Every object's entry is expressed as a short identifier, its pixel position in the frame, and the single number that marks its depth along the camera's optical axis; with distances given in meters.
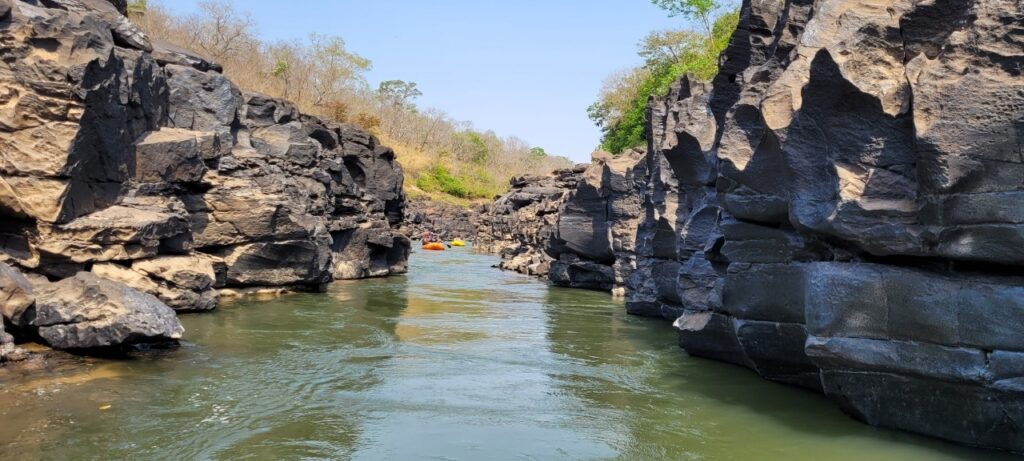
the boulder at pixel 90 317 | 8.25
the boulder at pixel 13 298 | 8.01
